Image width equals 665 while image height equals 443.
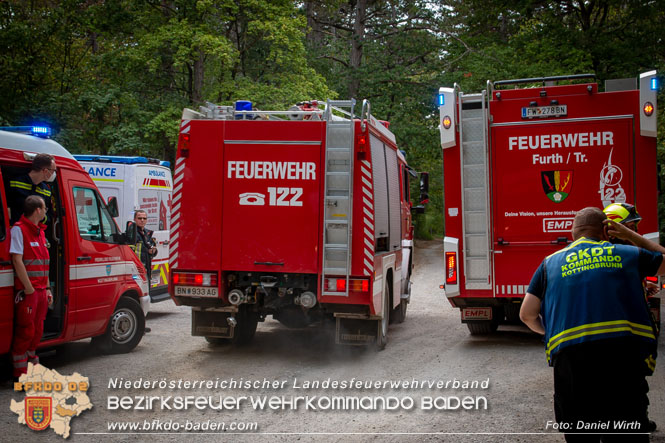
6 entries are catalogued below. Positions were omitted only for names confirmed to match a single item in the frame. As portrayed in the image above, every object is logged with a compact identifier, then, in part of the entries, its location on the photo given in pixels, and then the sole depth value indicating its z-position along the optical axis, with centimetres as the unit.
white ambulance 1270
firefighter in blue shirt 361
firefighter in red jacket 664
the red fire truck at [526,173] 834
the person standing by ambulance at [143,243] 1177
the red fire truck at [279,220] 785
